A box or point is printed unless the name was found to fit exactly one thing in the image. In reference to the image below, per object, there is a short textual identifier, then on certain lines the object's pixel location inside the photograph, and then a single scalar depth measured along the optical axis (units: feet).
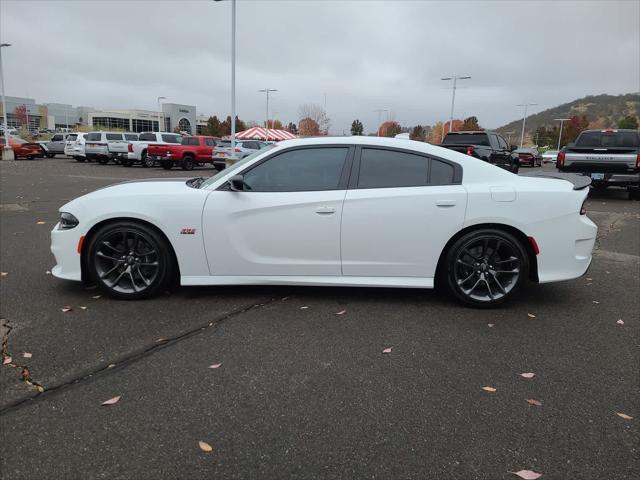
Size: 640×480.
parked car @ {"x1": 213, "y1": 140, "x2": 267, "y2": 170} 73.11
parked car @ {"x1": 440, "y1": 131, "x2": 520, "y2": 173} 45.29
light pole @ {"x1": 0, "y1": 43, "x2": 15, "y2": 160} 99.45
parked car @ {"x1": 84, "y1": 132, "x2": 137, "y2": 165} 87.37
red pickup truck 77.30
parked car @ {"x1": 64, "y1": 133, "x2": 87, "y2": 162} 93.86
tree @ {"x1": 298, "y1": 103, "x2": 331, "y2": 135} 256.40
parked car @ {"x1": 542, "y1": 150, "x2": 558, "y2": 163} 154.30
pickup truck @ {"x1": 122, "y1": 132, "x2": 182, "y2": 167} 82.28
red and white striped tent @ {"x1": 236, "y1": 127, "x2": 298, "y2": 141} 142.57
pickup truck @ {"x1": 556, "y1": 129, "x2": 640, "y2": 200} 40.47
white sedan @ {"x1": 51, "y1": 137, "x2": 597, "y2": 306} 14.01
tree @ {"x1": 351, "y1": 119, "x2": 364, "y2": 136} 295.64
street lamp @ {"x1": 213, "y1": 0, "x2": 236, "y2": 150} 69.25
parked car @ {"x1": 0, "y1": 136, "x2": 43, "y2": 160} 98.54
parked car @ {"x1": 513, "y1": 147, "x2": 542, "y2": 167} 121.80
